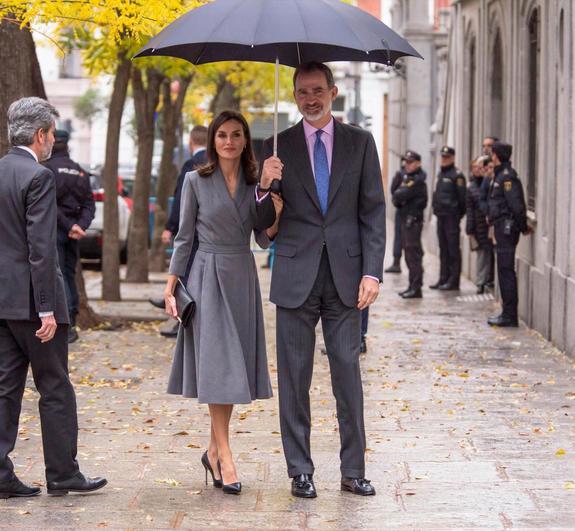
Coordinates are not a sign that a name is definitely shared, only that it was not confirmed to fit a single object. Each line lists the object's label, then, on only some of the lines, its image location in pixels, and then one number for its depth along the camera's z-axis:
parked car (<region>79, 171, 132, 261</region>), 23.16
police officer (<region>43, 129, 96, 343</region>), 12.61
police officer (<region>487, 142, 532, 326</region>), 14.88
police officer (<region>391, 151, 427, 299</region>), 18.34
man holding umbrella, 6.95
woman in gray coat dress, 6.96
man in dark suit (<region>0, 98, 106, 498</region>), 6.70
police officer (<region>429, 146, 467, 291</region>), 19.41
